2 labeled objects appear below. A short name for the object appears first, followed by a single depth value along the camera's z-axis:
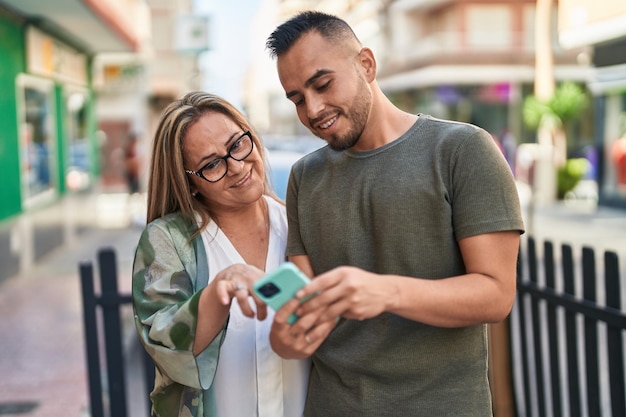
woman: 1.89
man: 1.70
